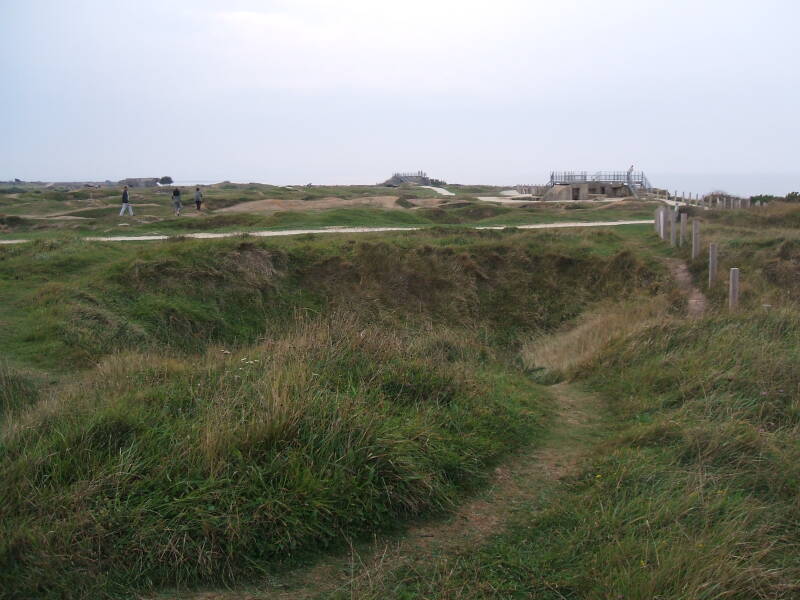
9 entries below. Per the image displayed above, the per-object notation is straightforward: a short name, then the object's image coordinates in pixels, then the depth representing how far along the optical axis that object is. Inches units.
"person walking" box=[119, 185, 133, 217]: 1236.5
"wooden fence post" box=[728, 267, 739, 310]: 502.2
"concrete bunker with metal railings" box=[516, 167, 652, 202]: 2041.1
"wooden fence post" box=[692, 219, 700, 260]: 731.4
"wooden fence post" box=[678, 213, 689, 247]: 822.2
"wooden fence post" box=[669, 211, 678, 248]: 833.5
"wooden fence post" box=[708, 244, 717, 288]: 639.1
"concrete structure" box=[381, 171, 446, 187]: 3636.8
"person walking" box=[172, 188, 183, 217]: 1187.7
